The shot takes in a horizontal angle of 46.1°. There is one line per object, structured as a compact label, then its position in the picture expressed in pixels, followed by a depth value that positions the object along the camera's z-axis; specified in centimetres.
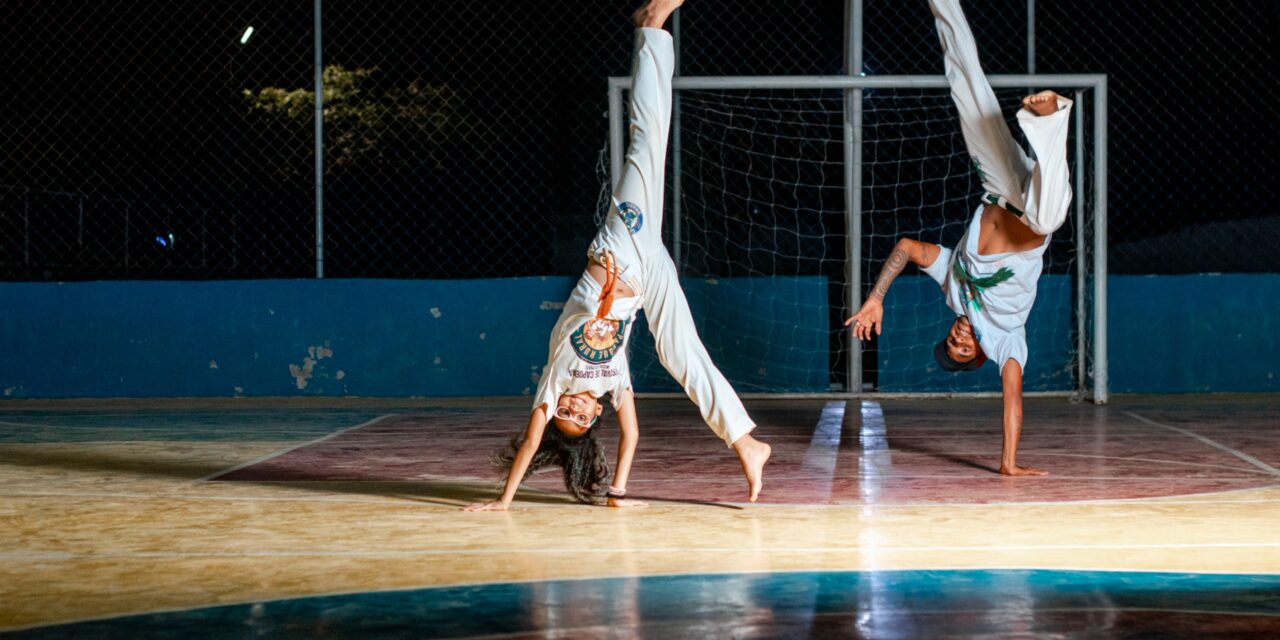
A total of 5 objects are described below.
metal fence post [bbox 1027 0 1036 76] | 1303
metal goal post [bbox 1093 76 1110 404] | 1205
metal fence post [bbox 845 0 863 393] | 1258
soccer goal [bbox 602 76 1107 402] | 1217
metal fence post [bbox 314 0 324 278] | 1302
